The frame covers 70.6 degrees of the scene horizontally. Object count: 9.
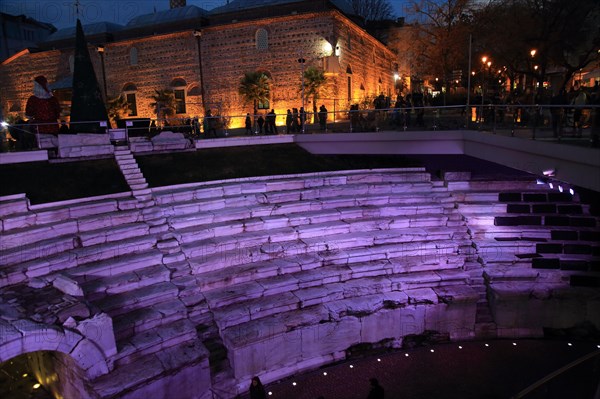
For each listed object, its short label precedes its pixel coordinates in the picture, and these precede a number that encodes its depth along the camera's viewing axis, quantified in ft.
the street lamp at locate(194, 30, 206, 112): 92.69
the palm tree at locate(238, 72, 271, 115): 85.05
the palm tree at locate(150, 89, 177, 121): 98.53
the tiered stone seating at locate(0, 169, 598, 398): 28.12
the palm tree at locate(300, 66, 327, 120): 81.92
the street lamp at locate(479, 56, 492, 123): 96.29
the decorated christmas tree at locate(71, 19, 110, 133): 48.03
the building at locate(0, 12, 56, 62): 150.00
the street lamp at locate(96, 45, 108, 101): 104.66
